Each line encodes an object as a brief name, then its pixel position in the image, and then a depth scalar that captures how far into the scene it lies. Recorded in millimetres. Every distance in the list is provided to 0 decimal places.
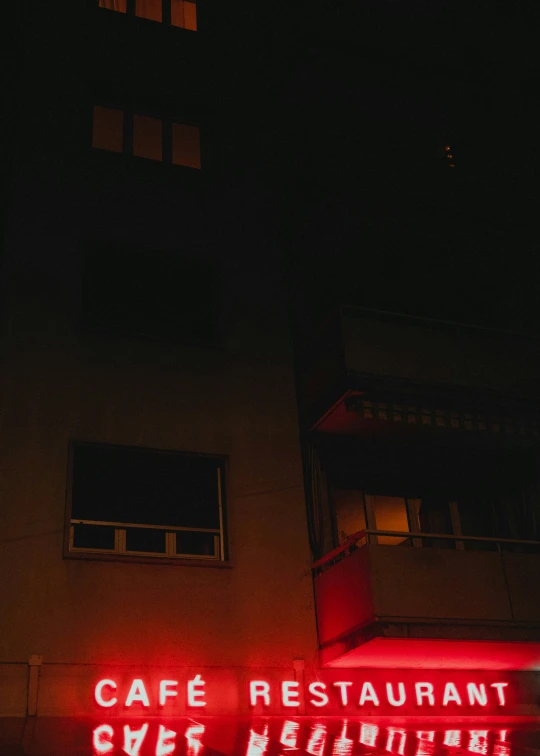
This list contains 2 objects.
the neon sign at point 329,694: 11195
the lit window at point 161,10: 18109
